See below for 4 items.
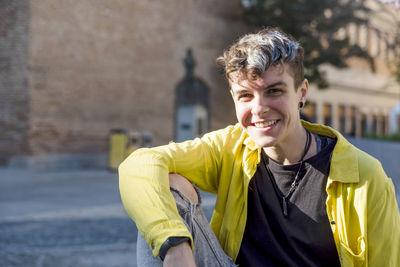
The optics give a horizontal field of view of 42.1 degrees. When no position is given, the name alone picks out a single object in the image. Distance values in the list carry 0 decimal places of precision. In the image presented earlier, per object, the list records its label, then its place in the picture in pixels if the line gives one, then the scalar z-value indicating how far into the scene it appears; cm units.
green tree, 2006
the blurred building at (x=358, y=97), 2814
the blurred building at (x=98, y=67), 1491
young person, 223
